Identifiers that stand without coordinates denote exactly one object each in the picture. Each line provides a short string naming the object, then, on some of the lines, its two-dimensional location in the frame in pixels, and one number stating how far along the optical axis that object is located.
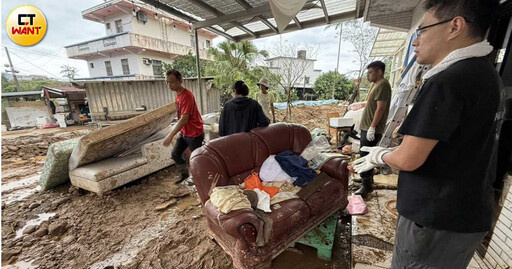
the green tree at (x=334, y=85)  14.01
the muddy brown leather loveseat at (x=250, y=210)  1.65
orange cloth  2.25
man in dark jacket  2.87
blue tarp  11.95
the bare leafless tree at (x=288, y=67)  9.35
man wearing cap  5.07
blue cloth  2.45
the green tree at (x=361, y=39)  8.18
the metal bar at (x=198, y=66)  4.31
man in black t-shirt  0.73
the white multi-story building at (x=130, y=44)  13.17
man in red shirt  3.03
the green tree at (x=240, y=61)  9.44
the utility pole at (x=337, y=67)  12.04
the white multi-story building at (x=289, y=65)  9.48
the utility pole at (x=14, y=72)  14.09
